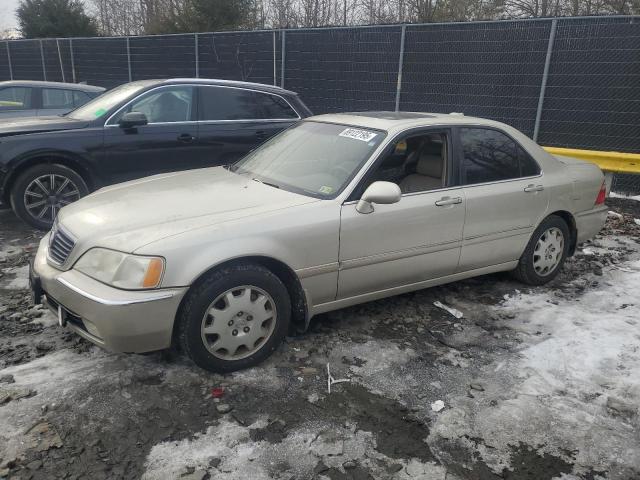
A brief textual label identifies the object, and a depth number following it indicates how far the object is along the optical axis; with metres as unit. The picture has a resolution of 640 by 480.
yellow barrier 7.66
